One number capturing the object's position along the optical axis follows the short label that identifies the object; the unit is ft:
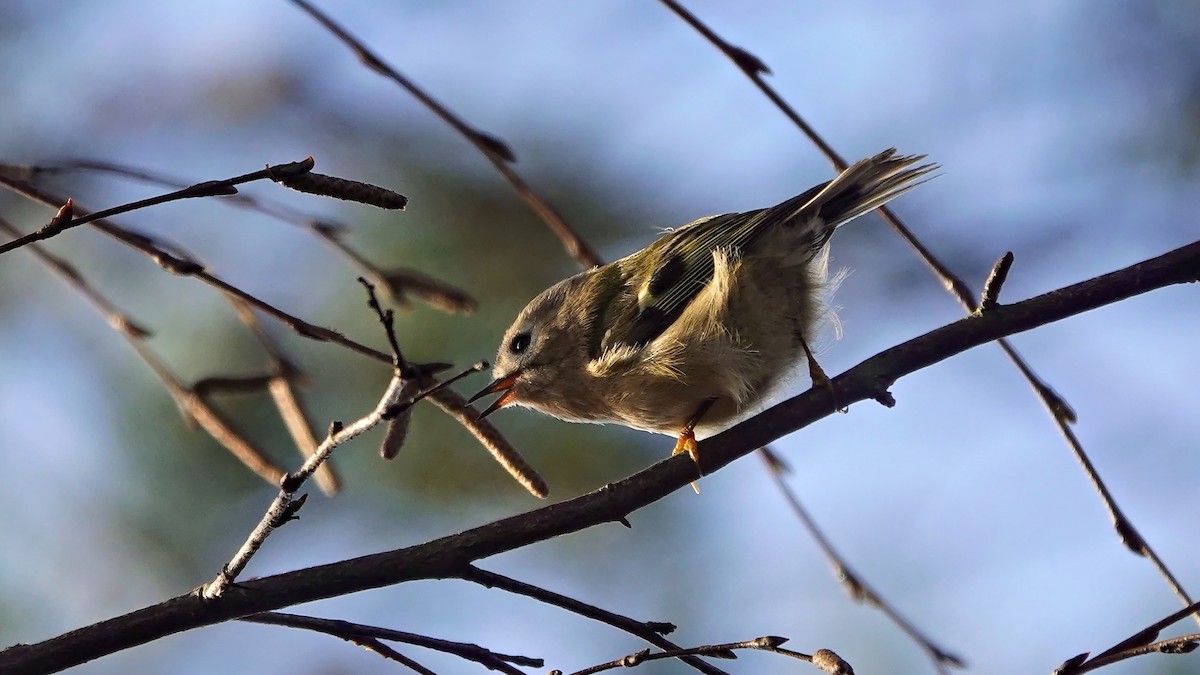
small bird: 19.35
